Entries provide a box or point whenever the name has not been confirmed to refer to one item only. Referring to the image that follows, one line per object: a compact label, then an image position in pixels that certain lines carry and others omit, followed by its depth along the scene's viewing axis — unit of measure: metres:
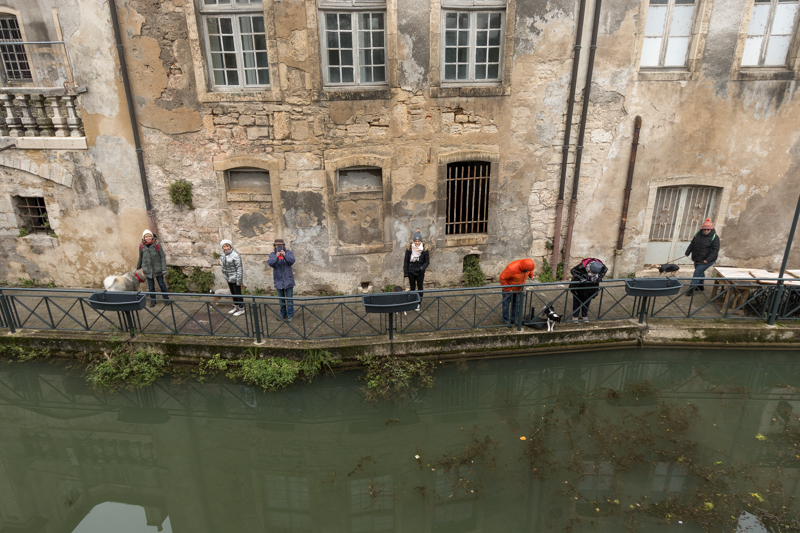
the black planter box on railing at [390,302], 6.96
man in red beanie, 8.47
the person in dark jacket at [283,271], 7.96
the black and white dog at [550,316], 7.48
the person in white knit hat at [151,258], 8.30
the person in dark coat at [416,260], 8.13
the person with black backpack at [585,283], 7.56
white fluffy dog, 8.40
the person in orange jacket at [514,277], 7.42
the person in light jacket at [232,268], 7.93
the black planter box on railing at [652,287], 7.43
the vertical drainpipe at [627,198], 8.84
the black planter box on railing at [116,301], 7.11
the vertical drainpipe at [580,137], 8.30
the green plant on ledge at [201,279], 9.28
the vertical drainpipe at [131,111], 7.82
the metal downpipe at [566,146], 8.29
